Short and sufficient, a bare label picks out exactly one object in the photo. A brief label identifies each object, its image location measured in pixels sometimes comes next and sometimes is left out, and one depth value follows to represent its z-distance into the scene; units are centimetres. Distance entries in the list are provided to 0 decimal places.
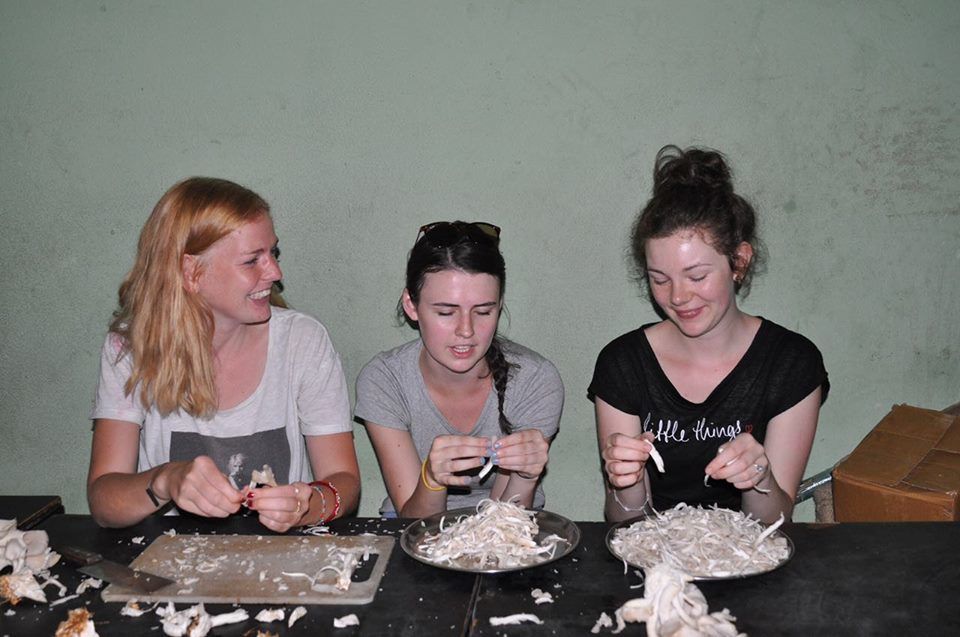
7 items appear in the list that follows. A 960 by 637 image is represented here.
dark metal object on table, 230
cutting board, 184
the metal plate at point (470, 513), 194
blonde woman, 271
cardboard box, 283
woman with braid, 273
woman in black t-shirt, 264
